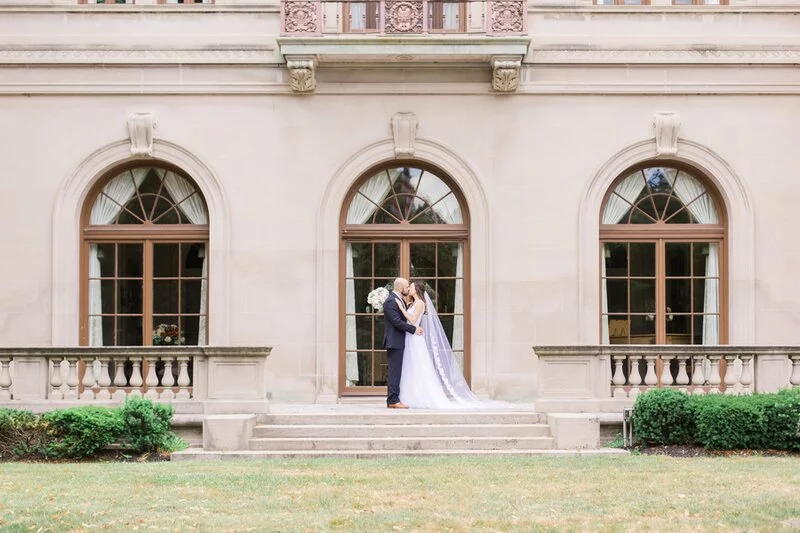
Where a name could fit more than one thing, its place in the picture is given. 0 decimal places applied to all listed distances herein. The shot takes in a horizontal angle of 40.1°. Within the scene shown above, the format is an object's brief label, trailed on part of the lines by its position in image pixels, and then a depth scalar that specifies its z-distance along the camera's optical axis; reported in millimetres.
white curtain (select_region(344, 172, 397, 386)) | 18312
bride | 15875
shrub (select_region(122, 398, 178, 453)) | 13859
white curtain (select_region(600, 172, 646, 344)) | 18312
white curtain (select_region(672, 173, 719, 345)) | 18234
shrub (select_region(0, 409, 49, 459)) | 13836
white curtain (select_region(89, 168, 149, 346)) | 18359
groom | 15938
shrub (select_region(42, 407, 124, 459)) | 13625
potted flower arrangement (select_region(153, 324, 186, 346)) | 18219
